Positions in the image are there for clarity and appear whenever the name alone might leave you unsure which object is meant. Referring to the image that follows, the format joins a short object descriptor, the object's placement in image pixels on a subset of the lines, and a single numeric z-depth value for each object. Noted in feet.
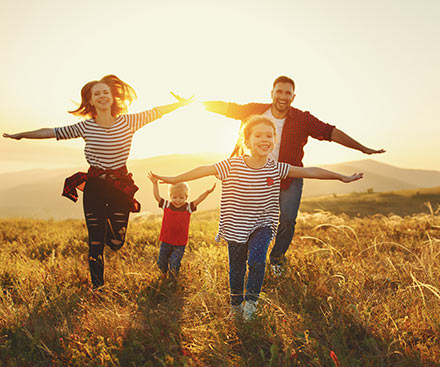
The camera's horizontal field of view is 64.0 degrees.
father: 15.72
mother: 13.37
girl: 11.01
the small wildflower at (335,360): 7.35
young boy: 15.84
